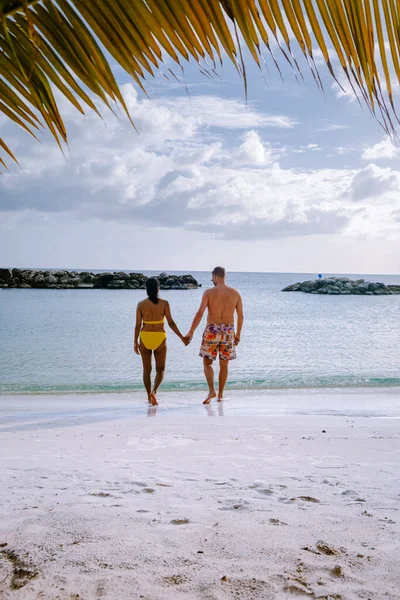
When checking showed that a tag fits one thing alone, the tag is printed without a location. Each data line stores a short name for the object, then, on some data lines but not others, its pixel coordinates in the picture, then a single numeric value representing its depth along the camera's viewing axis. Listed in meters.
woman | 8.01
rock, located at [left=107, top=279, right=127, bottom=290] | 59.94
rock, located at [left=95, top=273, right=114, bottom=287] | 60.19
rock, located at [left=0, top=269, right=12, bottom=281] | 57.97
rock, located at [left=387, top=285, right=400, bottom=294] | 64.56
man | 8.25
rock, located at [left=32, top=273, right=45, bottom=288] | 57.44
